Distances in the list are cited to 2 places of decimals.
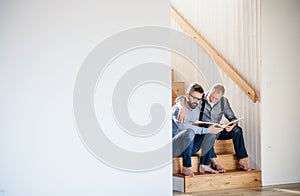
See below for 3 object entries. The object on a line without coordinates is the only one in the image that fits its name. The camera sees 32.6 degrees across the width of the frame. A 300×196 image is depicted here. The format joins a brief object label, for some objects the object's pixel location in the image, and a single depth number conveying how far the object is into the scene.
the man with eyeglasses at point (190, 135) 5.46
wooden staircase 5.38
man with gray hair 5.79
